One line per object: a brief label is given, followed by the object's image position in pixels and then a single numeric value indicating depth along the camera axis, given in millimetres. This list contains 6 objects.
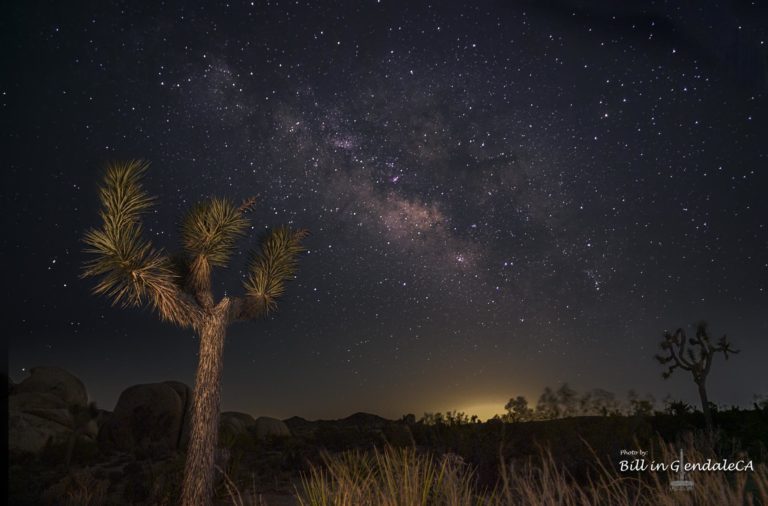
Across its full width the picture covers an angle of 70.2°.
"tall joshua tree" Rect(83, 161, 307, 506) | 10797
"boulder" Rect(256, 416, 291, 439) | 28672
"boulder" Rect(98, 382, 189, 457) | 22547
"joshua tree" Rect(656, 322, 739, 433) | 20766
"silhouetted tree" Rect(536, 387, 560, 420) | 20484
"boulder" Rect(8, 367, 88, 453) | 20125
